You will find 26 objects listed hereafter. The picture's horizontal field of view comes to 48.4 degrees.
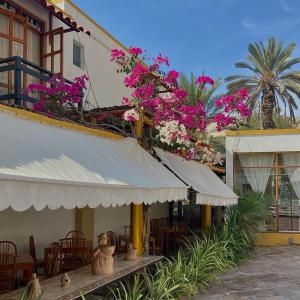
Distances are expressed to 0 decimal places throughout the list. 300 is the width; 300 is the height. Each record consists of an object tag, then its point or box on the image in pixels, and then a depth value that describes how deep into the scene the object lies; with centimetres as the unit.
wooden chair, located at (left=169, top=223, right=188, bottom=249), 1210
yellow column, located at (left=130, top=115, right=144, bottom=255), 831
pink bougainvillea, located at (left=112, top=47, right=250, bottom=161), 846
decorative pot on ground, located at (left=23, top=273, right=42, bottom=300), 482
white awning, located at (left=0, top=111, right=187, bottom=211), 406
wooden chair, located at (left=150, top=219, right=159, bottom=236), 1239
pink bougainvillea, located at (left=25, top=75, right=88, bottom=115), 866
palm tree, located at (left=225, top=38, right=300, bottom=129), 2189
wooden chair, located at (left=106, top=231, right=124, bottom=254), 1005
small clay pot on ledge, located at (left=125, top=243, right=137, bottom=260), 764
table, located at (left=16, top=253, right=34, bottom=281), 681
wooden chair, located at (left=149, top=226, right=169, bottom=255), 1051
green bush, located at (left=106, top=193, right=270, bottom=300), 663
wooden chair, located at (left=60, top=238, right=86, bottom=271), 804
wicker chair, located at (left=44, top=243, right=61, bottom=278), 723
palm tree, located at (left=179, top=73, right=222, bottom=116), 2145
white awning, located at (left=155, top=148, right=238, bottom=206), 917
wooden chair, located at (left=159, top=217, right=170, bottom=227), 1416
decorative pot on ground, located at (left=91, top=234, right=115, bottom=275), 631
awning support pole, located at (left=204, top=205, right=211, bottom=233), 1325
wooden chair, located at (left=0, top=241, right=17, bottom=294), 642
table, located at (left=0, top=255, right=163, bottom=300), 515
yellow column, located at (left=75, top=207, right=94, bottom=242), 1019
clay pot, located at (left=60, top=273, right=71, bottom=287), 553
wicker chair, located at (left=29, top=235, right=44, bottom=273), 789
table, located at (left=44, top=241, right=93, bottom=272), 749
